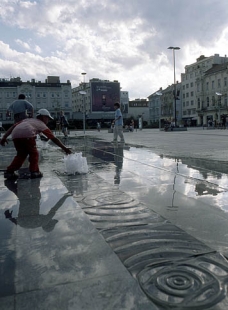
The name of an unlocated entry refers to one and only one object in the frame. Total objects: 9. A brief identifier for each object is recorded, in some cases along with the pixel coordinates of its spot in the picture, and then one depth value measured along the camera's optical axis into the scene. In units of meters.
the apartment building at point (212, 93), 73.62
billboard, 80.88
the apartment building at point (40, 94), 92.69
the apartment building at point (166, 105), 96.25
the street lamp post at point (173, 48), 34.19
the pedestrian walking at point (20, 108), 8.24
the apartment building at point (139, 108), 127.62
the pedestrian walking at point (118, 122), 12.52
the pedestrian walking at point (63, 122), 17.53
